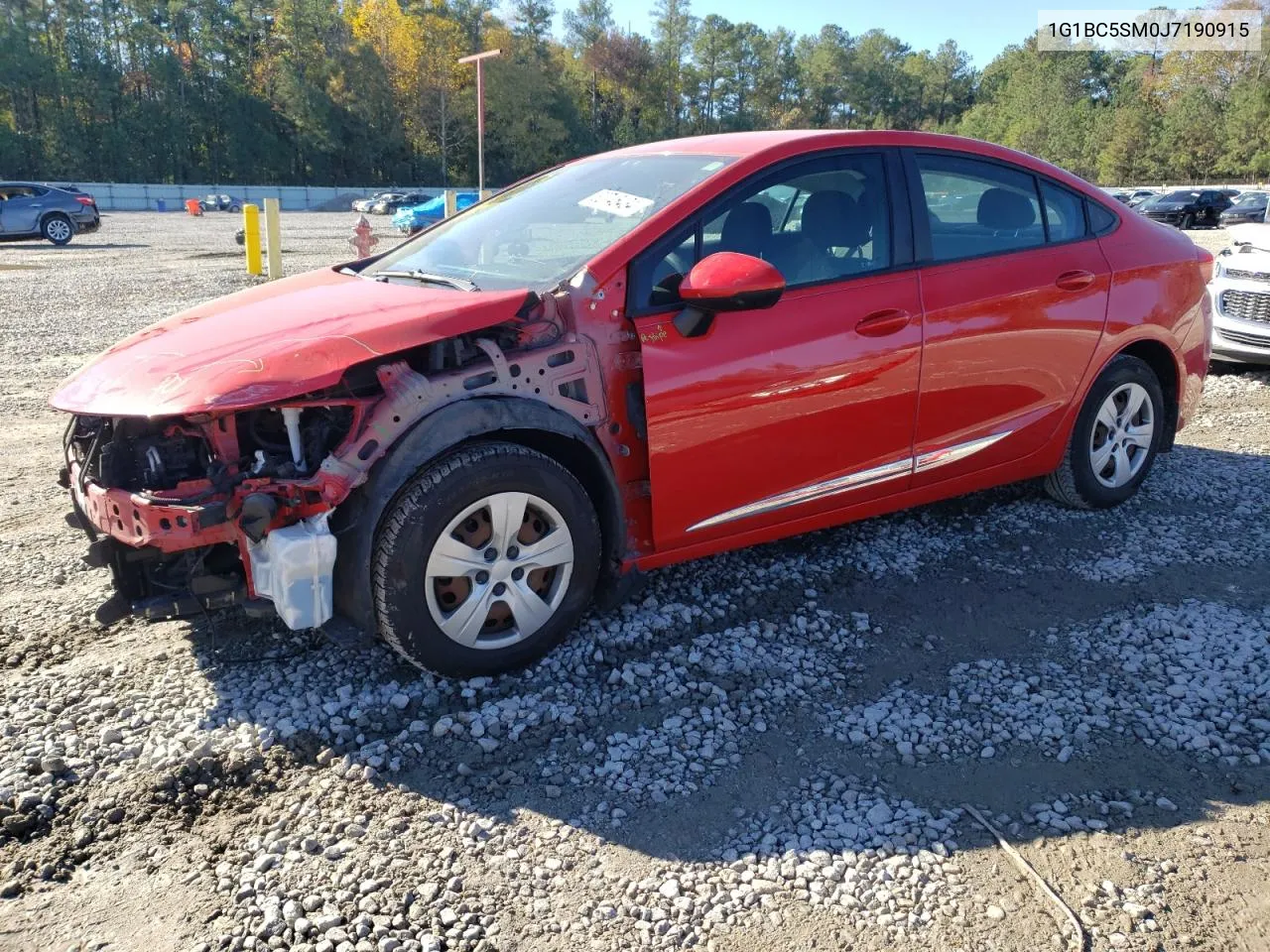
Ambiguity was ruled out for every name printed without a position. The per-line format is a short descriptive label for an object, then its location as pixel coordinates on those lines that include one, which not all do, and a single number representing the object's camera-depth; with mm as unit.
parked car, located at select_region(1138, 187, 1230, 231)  37938
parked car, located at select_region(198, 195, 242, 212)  53250
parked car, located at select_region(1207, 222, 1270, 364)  8039
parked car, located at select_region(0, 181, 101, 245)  23094
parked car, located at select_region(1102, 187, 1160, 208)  41444
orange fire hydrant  11875
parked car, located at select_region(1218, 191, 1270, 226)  33812
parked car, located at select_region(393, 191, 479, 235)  35156
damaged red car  3014
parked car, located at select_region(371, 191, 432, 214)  48006
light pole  15385
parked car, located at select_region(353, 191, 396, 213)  53722
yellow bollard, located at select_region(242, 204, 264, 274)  14562
